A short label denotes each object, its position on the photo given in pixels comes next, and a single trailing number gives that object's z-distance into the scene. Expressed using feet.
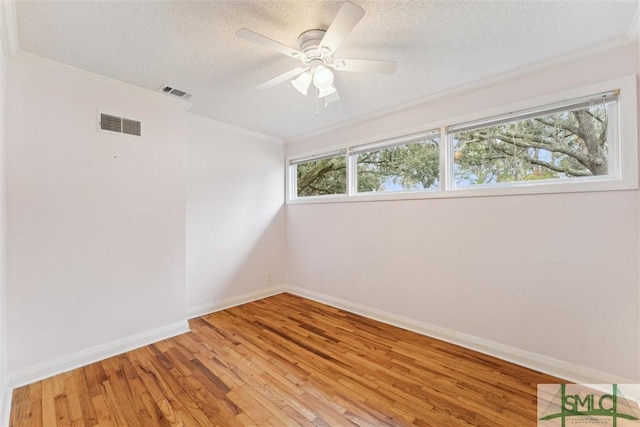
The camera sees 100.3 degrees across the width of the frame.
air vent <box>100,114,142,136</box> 7.77
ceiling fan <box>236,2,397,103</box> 4.80
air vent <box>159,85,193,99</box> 8.29
